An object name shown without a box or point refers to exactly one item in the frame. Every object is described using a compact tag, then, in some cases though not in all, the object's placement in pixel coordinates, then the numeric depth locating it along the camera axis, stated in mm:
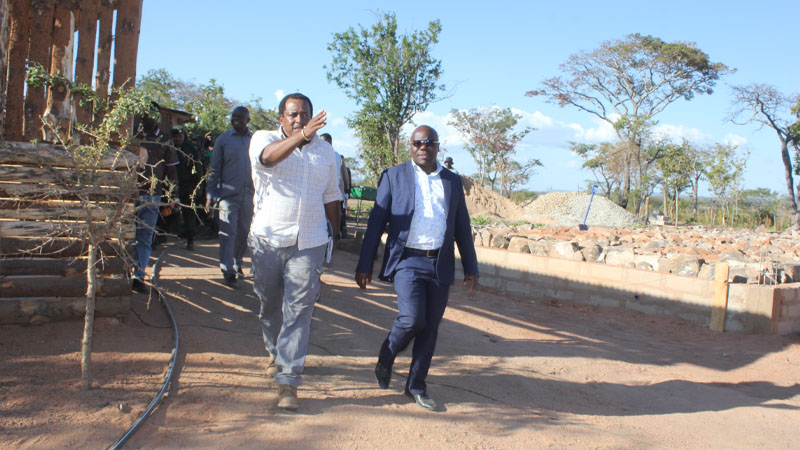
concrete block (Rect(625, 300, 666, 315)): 7518
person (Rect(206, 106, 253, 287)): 5906
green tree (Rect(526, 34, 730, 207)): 32062
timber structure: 3842
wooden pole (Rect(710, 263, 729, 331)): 6914
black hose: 2855
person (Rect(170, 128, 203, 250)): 8008
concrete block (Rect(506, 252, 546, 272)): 8766
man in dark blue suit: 3795
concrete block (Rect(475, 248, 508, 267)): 9142
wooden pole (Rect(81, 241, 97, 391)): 3250
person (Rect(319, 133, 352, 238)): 9172
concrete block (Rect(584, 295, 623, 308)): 7895
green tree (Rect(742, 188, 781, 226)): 28453
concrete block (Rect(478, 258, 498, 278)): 9234
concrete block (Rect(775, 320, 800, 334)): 6879
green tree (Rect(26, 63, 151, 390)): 3215
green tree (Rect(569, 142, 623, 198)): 37969
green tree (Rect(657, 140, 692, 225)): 31938
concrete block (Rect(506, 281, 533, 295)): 8828
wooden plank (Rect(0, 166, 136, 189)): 3752
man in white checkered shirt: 3510
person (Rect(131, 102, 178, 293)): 5074
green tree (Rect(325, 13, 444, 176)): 21109
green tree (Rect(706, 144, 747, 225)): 28312
